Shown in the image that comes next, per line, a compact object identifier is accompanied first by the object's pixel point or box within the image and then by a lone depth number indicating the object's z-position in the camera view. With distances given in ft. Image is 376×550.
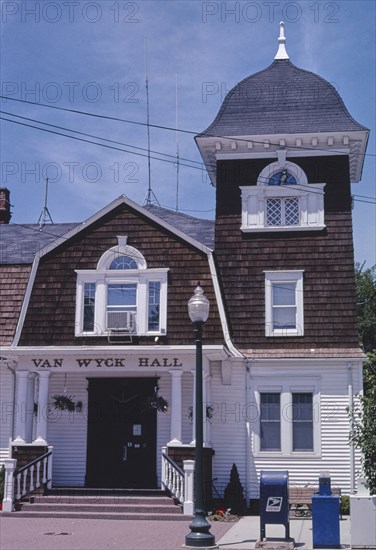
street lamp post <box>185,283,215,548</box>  45.39
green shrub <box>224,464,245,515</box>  67.97
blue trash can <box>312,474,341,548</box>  46.03
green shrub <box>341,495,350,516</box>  66.18
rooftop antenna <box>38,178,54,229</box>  95.44
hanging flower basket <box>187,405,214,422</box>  70.08
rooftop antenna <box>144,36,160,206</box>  92.22
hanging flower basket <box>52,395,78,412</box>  71.87
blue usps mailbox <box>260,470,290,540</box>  47.47
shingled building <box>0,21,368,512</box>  70.59
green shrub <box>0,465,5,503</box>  68.09
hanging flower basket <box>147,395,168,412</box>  70.85
